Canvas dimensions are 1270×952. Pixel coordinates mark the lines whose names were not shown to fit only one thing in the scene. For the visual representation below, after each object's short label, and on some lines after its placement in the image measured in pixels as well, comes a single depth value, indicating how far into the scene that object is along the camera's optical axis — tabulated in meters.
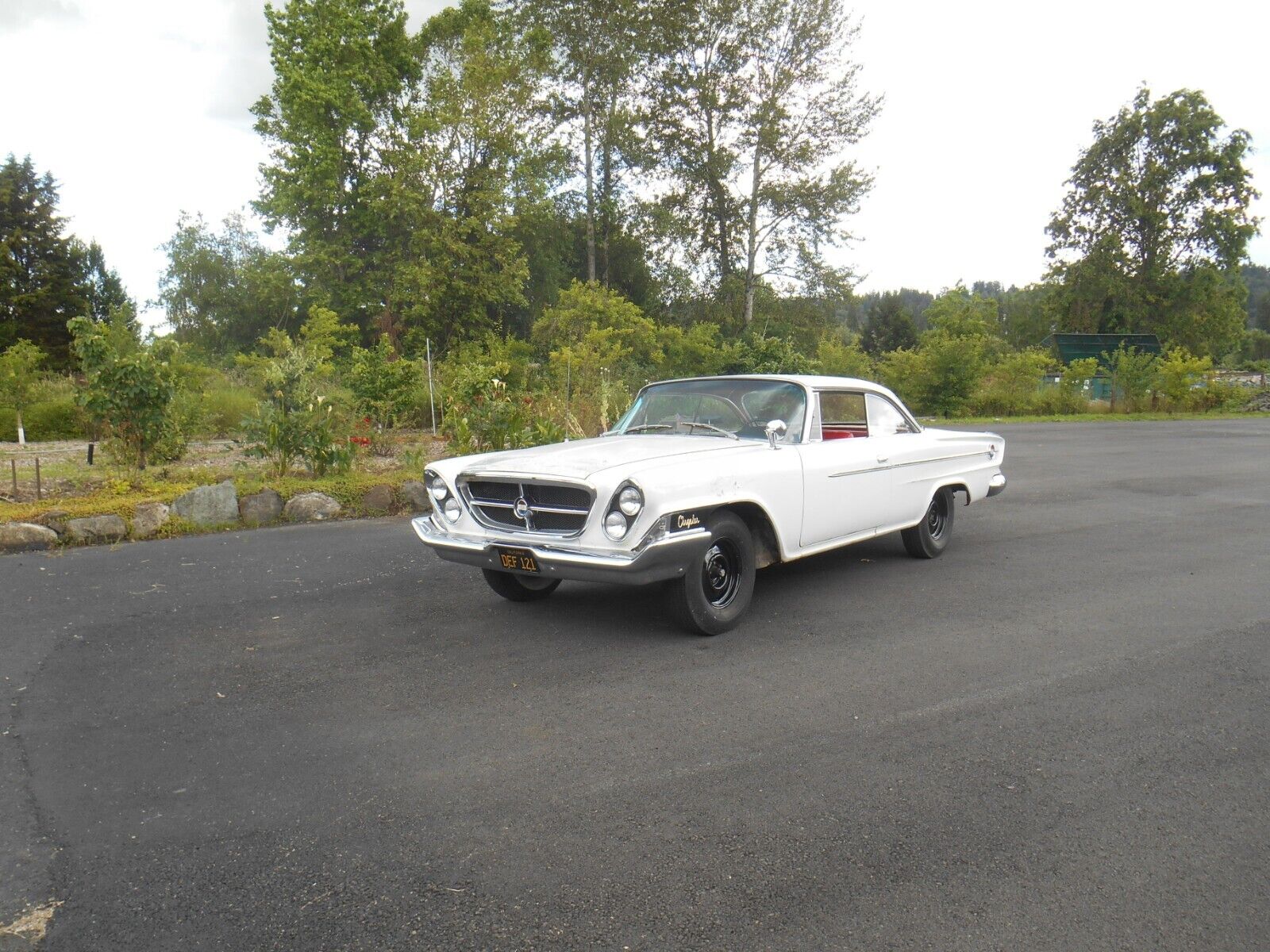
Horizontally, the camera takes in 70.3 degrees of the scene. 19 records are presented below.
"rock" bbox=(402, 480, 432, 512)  9.59
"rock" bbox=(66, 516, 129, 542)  7.75
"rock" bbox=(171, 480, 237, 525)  8.41
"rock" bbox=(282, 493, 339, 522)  8.93
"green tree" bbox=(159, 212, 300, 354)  35.00
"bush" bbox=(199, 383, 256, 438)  14.16
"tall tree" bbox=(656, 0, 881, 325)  33.34
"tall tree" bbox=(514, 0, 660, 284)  32.88
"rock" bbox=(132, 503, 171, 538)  8.05
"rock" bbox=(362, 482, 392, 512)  9.38
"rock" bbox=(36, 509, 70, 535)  7.68
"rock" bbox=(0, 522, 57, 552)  7.46
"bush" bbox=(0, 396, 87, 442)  14.92
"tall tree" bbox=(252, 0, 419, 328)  32.25
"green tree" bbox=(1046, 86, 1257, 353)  47.59
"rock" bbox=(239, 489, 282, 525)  8.70
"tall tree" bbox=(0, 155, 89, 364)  34.38
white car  4.71
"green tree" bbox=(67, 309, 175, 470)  8.93
